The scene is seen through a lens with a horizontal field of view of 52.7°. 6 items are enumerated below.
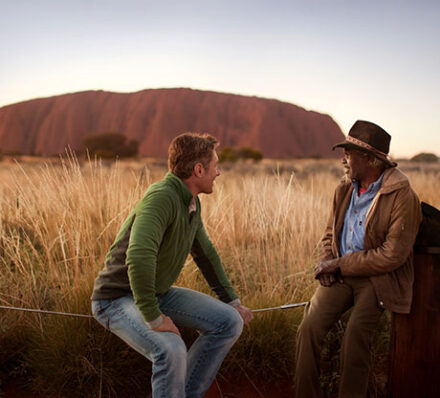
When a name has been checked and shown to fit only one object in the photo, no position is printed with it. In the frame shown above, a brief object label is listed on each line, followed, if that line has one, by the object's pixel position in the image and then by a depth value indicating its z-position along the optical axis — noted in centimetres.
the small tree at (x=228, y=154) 3419
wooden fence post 233
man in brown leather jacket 231
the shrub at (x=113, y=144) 4641
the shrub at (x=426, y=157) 3841
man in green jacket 192
